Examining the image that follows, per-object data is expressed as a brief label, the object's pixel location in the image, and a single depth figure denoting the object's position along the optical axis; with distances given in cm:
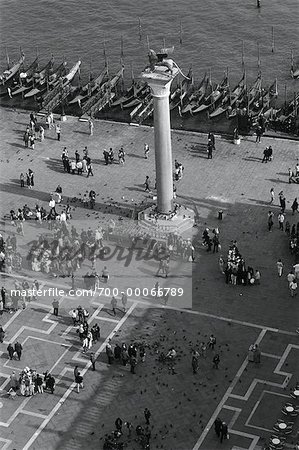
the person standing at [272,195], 9619
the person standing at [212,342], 8044
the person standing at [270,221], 9288
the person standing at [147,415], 7400
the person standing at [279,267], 8738
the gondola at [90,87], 11639
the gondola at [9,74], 12294
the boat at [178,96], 11429
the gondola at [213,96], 11319
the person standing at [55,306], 8450
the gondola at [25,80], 11950
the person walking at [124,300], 8488
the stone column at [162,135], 8656
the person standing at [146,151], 10436
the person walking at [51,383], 7731
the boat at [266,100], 11163
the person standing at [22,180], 10100
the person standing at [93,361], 7962
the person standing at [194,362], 7819
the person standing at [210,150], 10381
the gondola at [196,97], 11294
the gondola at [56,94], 11456
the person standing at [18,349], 8041
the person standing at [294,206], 9444
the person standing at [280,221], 9262
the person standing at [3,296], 8575
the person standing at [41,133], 10879
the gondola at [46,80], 11869
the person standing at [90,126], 10948
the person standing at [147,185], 9968
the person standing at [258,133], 10588
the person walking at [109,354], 7988
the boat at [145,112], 11100
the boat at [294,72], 12356
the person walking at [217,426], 7281
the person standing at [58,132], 10875
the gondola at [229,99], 11238
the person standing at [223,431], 7250
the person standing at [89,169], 10202
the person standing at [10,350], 8062
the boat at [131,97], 11456
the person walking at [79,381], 7738
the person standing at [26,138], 10800
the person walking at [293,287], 8519
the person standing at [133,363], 7888
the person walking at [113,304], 8438
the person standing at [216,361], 7844
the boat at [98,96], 11388
